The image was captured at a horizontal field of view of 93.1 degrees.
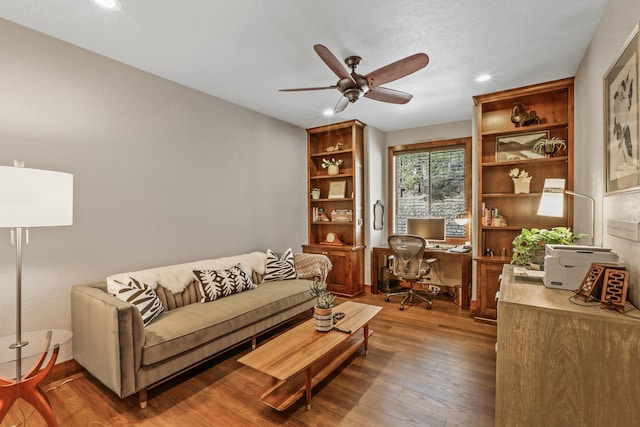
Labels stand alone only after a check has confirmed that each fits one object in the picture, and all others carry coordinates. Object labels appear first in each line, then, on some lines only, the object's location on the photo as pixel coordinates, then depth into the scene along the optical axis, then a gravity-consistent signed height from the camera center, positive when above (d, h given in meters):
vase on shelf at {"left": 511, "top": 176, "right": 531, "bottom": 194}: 3.42 +0.28
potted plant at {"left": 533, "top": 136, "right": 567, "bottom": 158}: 3.21 +0.68
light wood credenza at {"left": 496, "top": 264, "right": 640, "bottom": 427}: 1.31 -0.72
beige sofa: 1.93 -0.88
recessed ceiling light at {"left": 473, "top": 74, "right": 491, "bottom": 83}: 2.97 +1.31
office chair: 3.95 -0.68
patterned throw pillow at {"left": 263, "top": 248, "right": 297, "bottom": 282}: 3.62 -0.70
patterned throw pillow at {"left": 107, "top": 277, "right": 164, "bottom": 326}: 2.22 -0.64
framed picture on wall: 1.53 +0.49
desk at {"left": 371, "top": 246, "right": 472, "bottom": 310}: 3.96 -0.75
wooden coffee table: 1.87 -0.95
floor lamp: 1.60 +0.06
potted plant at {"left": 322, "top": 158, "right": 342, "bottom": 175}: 4.80 +0.71
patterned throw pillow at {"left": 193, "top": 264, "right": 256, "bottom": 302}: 2.85 -0.71
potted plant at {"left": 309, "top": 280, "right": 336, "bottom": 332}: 2.36 -0.82
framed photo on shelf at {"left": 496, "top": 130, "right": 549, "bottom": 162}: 3.43 +0.73
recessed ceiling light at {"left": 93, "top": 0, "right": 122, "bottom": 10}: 1.90 +1.32
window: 4.58 +0.42
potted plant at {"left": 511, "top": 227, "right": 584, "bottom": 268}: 2.32 -0.27
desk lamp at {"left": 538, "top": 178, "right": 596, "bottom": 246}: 2.48 +0.08
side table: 1.63 -0.92
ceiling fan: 2.05 +1.00
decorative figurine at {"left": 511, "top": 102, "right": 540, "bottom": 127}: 3.35 +1.03
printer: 1.75 -0.32
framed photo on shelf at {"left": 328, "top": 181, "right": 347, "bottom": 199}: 4.80 +0.33
